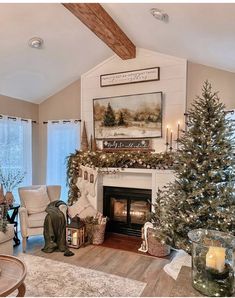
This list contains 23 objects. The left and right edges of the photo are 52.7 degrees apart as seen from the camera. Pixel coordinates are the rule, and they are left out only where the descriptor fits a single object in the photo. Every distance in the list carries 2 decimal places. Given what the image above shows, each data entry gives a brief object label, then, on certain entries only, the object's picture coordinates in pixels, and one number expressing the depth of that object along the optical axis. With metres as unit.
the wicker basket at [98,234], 3.99
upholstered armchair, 3.74
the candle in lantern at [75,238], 3.80
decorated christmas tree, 2.65
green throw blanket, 3.69
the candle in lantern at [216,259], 1.64
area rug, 2.59
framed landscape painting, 4.23
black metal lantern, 3.80
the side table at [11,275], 1.93
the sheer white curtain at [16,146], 4.40
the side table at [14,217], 3.91
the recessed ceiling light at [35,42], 3.42
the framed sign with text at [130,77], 4.23
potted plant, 4.38
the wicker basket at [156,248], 3.59
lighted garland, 3.94
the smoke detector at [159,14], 2.70
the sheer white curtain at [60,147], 4.93
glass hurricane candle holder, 1.62
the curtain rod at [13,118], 4.51
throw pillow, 4.04
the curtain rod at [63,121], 4.90
